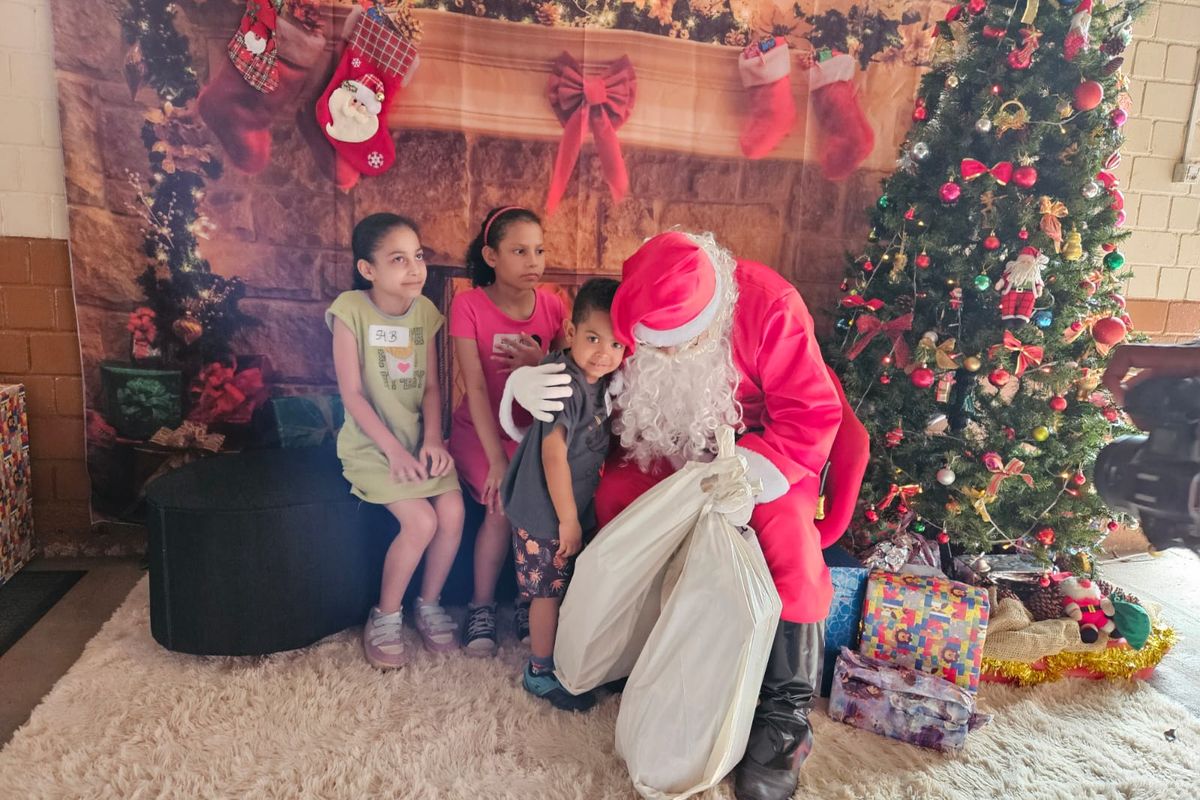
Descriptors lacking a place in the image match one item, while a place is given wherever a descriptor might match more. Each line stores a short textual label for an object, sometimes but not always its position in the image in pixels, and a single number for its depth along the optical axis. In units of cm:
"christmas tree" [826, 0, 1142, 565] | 208
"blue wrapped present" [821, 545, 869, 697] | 203
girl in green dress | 206
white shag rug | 160
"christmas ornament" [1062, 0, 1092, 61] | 201
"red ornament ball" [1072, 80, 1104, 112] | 201
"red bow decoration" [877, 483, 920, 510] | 227
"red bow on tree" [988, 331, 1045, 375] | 213
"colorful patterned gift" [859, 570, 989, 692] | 194
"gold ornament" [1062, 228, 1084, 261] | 208
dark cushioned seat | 195
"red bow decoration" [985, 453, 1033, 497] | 219
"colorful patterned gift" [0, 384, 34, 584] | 242
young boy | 180
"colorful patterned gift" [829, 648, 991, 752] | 179
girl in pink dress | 213
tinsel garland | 210
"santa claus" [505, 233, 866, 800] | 168
